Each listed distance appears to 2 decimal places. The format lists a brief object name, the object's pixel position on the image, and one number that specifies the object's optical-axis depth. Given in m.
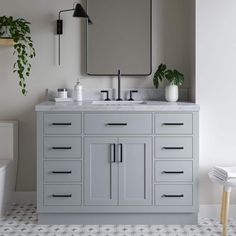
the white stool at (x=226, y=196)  3.83
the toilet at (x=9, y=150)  4.51
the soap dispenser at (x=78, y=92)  4.55
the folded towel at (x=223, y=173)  3.84
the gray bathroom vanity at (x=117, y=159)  4.07
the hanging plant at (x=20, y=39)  4.42
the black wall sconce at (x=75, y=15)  4.20
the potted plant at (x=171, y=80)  4.43
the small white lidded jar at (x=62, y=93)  4.54
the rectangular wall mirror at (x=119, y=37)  4.57
